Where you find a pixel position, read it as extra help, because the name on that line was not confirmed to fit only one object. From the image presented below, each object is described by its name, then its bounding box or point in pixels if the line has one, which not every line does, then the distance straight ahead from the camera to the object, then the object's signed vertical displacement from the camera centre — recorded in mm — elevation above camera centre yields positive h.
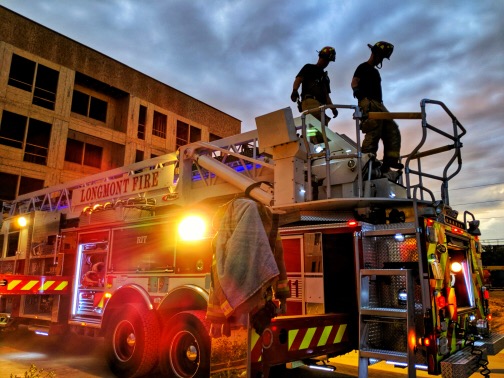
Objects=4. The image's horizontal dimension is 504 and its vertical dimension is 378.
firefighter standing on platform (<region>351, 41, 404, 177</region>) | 5723 +2387
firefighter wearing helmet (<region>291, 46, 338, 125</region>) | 6449 +3008
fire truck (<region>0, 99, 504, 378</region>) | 3846 +152
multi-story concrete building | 20203 +8972
